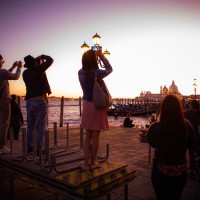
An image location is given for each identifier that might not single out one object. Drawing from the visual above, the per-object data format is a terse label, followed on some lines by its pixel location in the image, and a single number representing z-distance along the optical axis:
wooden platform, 2.43
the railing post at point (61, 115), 13.30
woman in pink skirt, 2.88
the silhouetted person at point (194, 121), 4.82
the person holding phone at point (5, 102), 4.04
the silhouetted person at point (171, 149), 2.40
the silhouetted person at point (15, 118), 8.54
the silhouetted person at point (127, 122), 15.02
